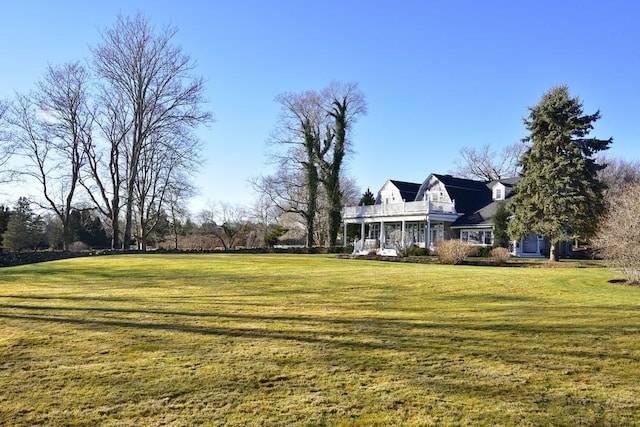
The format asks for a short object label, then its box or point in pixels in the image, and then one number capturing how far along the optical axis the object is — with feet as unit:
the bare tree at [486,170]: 190.80
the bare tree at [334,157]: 147.64
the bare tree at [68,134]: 118.01
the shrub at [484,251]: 101.24
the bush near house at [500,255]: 79.36
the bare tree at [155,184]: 132.77
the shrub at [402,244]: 94.51
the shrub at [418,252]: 107.24
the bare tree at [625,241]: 44.47
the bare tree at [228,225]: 187.73
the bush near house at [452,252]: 75.25
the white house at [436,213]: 116.88
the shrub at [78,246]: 154.01
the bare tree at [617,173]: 149.38
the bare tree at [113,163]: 122.93
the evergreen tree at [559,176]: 85.87
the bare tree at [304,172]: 149.18
